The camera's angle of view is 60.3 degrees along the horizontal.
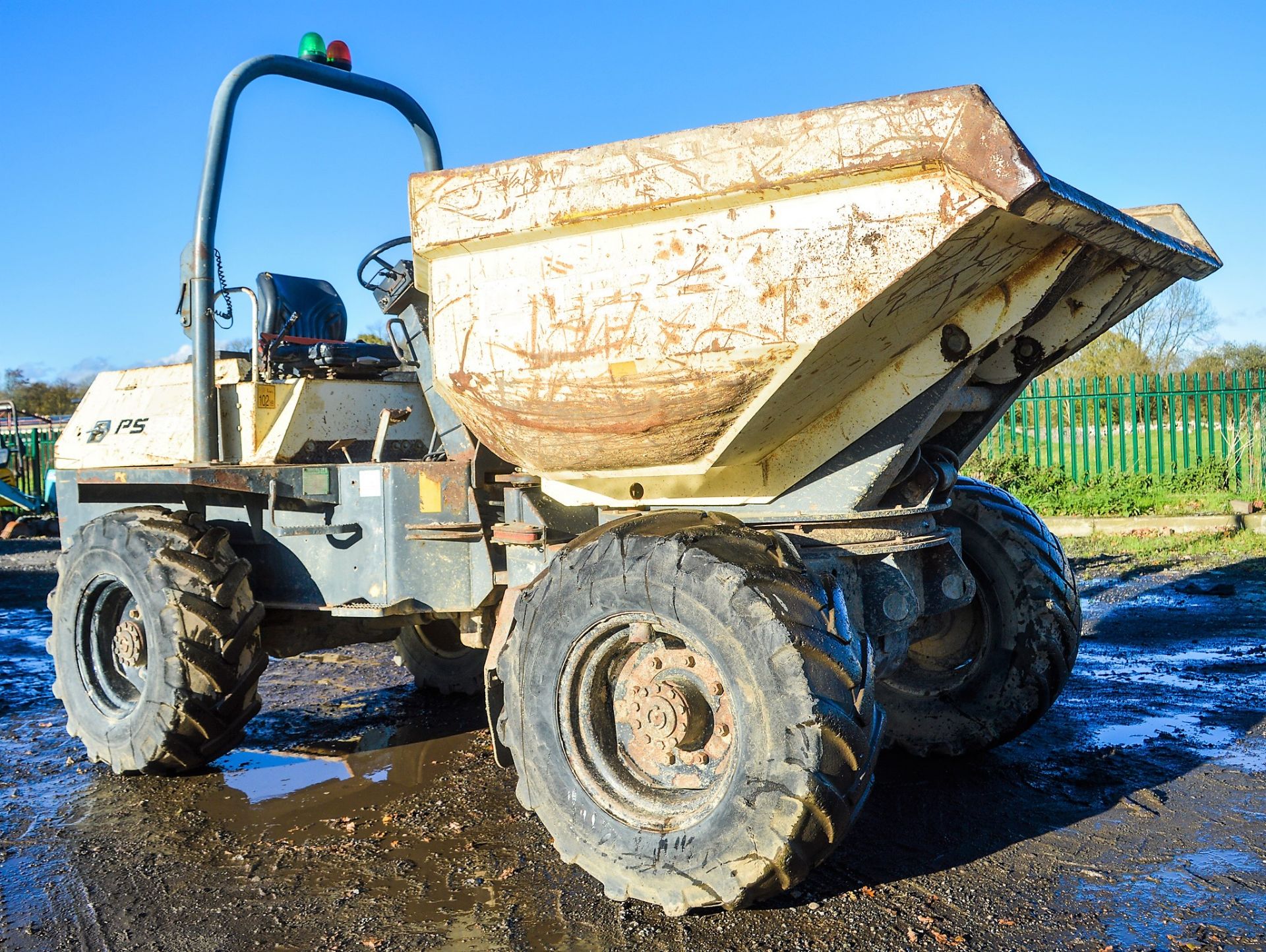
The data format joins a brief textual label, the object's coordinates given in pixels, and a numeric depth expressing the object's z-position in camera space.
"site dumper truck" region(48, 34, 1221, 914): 2.83
